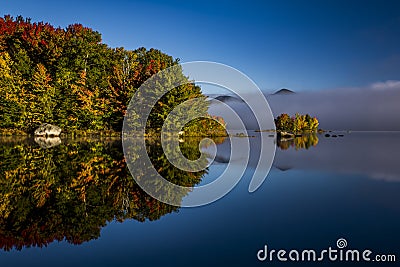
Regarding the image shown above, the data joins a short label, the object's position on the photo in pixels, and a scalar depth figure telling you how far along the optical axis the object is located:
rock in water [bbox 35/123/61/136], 35.06
